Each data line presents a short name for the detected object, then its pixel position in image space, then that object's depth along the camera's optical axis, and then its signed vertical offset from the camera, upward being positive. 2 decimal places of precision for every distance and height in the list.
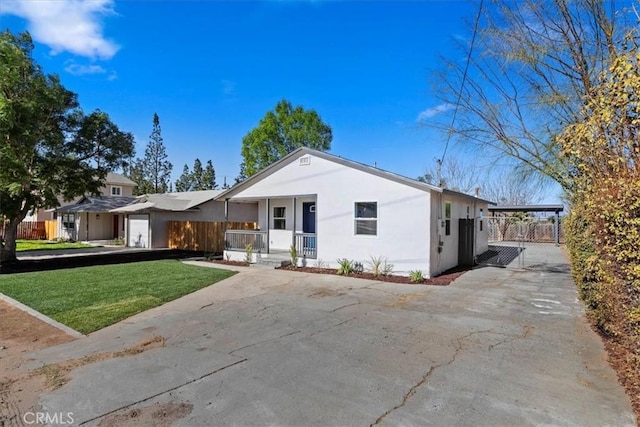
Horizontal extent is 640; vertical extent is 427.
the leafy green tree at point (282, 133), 35.00 +8.51
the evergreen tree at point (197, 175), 64.50 +8.18
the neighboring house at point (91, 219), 26.71 +0.15
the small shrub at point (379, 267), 12.30 -1.49
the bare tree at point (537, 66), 7.99 +3.92
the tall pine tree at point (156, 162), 56.94 +9.20
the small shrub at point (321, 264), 13.76 -1.56
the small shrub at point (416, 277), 11.29 -1.67
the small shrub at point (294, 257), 14.28 -1.35
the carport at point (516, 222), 25.86 +0.40
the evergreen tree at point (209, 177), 64.64 +7.89
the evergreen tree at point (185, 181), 63.72 +7.08
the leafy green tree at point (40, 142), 13.58 +3.34
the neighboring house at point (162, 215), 23.48 +0.45
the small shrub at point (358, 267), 12.88 -1.57
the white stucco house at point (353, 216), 12.05 +0.23
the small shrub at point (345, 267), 12.67 -1.57
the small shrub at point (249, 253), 15.59 -1.32
